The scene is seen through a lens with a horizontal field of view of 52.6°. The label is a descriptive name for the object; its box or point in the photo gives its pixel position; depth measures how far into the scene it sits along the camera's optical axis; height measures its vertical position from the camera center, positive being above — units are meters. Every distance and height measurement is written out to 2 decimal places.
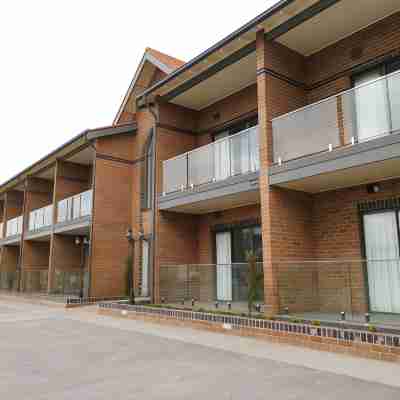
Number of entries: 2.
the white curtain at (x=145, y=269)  14.99 +0.30
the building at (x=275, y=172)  8.02 +2.48
